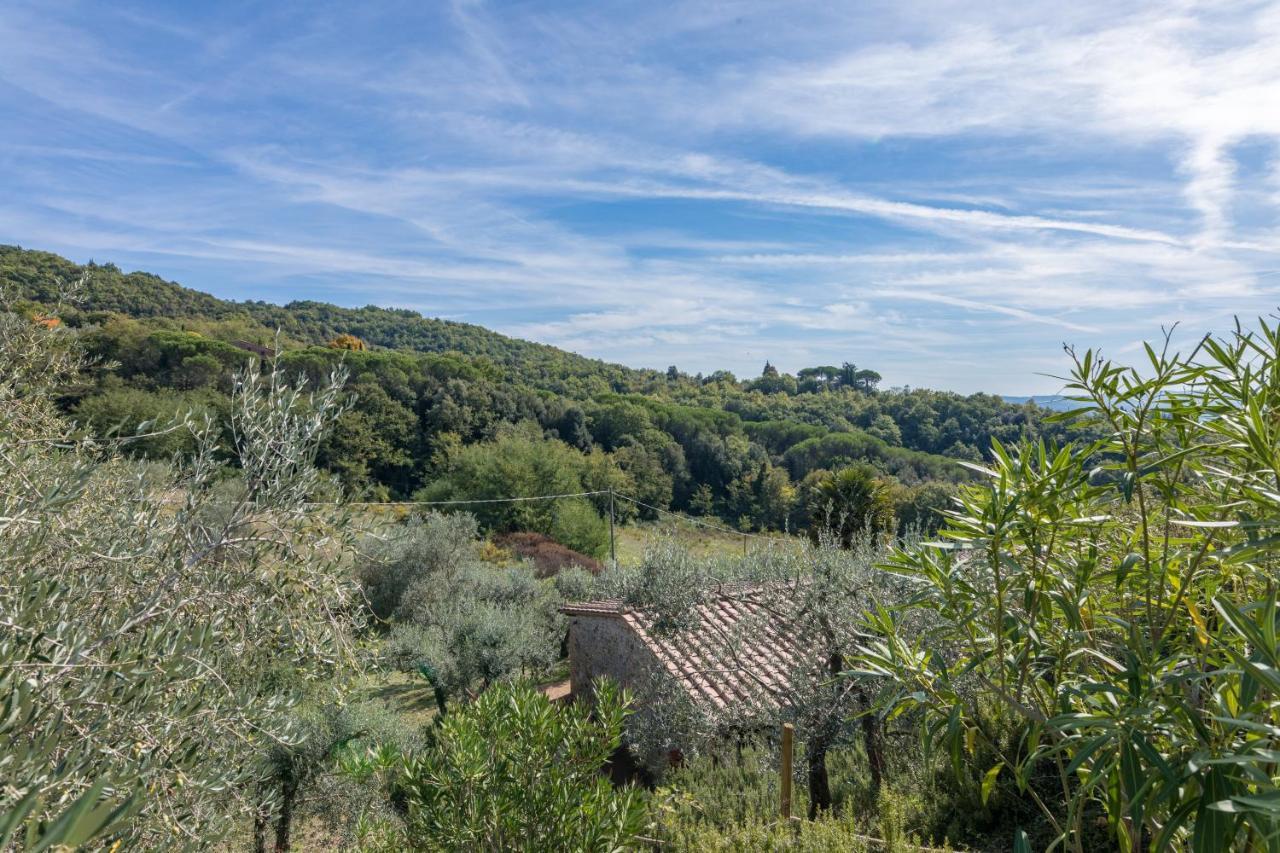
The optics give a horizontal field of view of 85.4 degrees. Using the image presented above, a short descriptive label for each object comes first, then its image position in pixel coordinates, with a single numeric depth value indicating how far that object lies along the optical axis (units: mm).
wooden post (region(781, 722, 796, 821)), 5586
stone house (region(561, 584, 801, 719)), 10453
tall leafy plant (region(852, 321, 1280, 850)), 1805
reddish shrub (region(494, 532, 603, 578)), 27766
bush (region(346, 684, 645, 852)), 3773
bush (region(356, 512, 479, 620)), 20016
